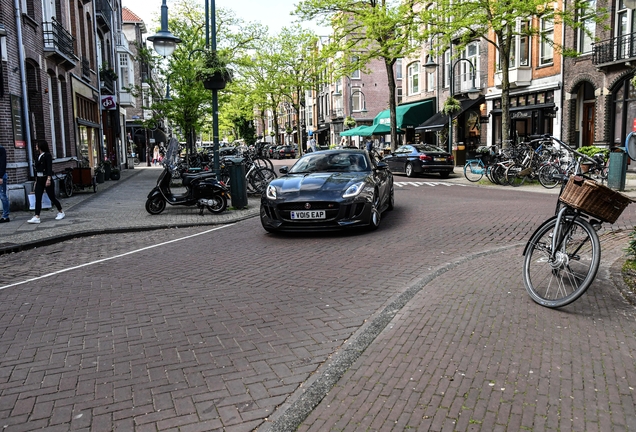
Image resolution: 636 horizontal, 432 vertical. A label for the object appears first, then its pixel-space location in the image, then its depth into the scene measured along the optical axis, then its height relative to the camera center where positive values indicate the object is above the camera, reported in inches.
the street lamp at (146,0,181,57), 533.0 +109.0
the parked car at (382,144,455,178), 880.3 -23.9
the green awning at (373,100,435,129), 1491.1 +84.9
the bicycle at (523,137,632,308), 174.6 -34.0
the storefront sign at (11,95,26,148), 554.9 +35.0
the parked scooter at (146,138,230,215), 488.1 -37.4
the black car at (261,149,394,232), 338.6 -32.8
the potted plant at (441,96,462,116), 1048.2 +73.6
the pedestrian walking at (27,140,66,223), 445.4 -18.3
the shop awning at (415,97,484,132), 1238.9 +60.1
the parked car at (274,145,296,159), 2258.2 -12.1
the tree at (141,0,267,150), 933.8 +109.5
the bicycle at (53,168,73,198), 668.1 -33.8
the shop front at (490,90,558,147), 1048.2 +54.4
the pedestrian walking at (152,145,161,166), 1824.2 -9.1
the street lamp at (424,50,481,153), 995.3 +113.3
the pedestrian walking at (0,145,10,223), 440.3 -26.0
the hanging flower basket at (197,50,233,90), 542.6 +77.9
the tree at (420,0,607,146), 706.2 +165.6
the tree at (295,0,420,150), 999.6 +217.5
